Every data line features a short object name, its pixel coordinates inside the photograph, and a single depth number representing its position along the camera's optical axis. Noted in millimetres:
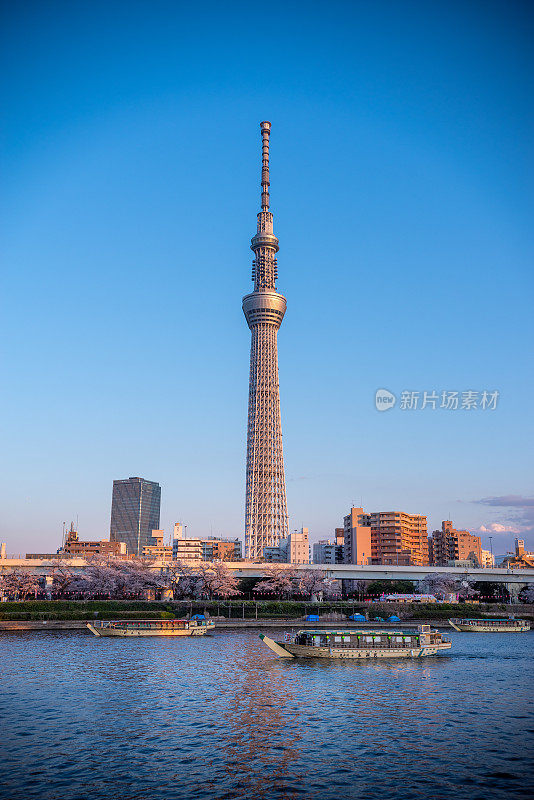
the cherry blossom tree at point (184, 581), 135625
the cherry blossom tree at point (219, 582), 131875
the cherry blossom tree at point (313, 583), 141250
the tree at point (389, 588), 159500
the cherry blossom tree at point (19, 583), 128250
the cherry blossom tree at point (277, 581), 139625
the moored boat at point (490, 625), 106125
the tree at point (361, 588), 158375
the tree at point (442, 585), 146875
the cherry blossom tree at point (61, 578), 130700
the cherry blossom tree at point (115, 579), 131375
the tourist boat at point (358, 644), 69250
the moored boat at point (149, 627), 90000
